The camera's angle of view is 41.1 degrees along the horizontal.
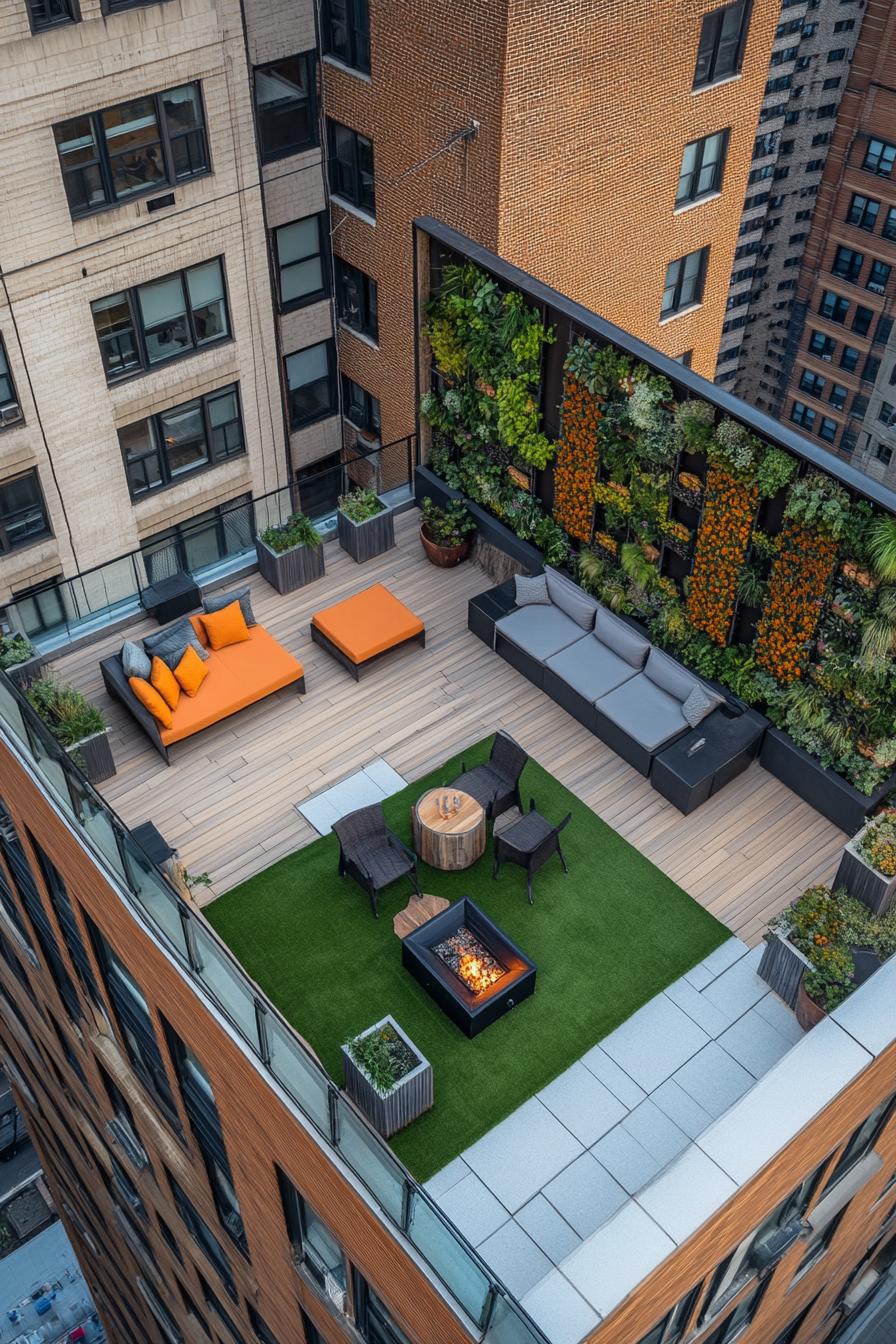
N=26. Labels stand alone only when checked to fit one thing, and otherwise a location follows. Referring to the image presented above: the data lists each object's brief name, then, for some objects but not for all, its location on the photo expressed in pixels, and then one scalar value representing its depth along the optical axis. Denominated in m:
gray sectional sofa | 16.62
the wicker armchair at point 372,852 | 14.97
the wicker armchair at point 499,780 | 15.95
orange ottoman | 18.05
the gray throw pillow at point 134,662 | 17.34
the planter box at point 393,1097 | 12.47
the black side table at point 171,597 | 18.78
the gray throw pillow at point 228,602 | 18.58
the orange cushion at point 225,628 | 18.11
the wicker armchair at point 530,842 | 15.12
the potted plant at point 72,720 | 16.16
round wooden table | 15.23
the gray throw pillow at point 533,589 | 18.39
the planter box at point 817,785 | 15.62
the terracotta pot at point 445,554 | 19.81
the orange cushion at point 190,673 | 17.33
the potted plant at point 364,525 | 19.67
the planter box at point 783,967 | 13.71
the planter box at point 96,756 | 16.30
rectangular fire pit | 13.80
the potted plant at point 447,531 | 19.56
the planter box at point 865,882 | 13.76
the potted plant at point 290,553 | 19.22
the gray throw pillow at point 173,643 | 17.70
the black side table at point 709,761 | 16.06
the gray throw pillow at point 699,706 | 16.52
